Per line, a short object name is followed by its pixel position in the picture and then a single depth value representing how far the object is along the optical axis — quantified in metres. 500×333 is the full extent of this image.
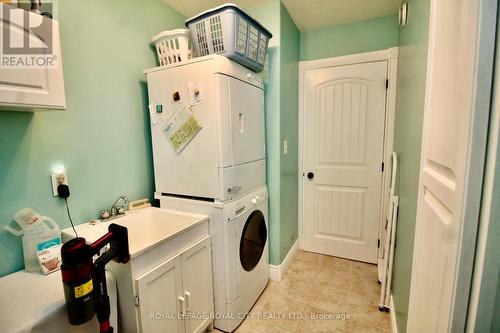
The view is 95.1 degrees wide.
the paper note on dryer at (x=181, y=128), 1.54
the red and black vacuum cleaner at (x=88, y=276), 0.82
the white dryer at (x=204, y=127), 1.46
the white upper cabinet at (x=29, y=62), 0.90
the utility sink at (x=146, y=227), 1.18
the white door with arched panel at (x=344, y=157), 2.39
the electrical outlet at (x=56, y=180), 1.32
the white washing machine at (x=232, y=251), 1.55
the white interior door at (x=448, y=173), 0.49
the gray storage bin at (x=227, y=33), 1.42
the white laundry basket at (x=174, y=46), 1.61
